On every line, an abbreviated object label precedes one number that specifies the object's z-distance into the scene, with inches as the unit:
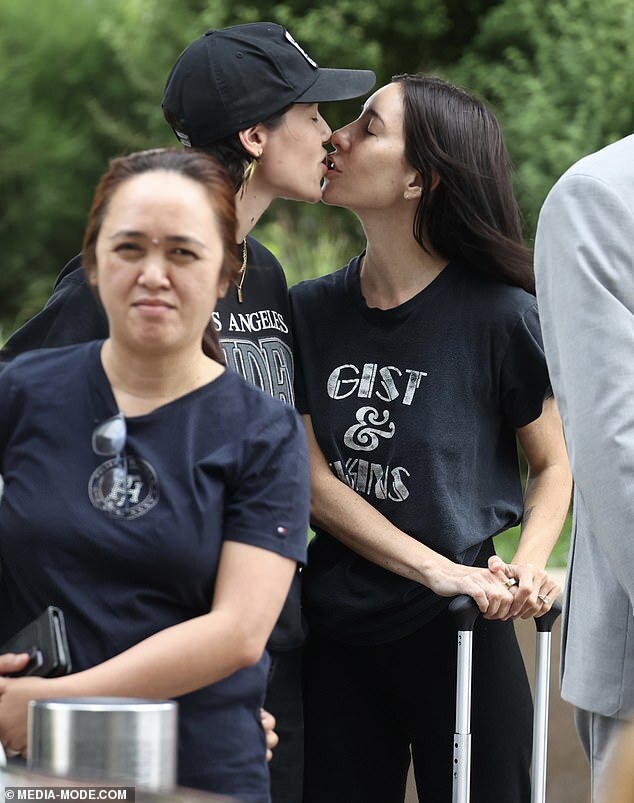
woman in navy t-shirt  156.5
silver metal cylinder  122.5
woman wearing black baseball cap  225.8
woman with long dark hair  237.8
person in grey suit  163.0
